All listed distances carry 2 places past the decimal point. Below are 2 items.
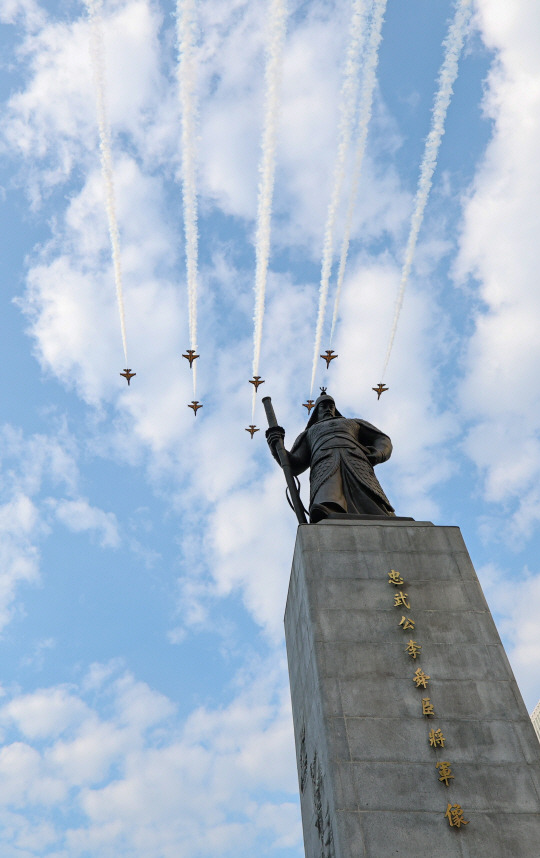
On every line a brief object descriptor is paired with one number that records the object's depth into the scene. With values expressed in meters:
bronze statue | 14.08
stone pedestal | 8.84
